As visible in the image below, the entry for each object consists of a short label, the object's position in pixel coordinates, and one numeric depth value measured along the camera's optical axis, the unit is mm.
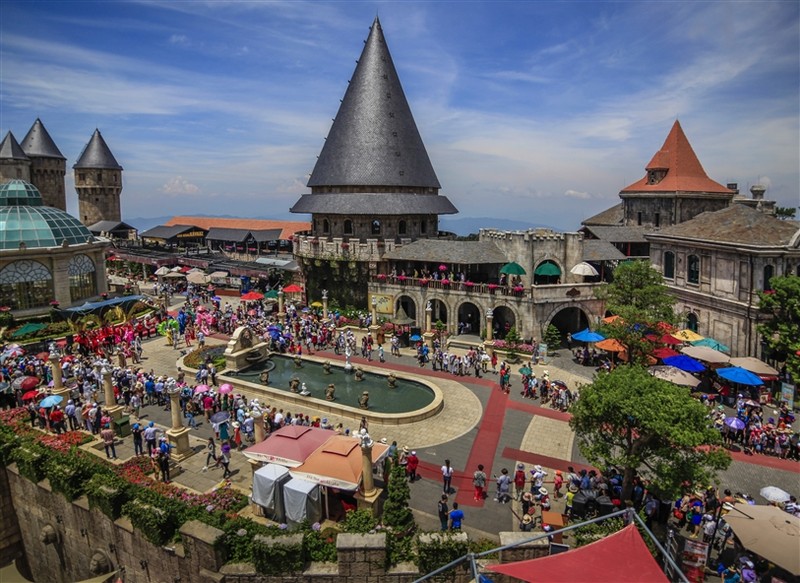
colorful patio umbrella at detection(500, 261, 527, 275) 37344
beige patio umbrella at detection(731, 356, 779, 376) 25422
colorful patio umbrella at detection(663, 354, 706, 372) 25766
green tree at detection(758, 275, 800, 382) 25266
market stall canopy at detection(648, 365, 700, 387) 23812
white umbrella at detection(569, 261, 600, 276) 35938
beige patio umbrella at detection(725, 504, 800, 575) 12039
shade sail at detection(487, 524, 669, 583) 9383
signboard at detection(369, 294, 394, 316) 41075
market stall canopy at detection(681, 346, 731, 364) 26500
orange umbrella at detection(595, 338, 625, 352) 28406
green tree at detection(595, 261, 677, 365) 26594
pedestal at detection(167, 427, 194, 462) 20219
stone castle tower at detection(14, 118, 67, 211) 82062
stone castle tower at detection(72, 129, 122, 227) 89000
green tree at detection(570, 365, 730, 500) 13594
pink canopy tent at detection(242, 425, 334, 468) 16594
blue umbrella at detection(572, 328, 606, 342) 30797
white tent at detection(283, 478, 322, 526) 15359
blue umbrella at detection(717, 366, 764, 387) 23984
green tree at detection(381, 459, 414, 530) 14641
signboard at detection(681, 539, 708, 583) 12945
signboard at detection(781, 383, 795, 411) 23234
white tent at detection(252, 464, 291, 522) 15758
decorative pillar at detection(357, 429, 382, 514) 16078
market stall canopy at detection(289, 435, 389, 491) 15609
